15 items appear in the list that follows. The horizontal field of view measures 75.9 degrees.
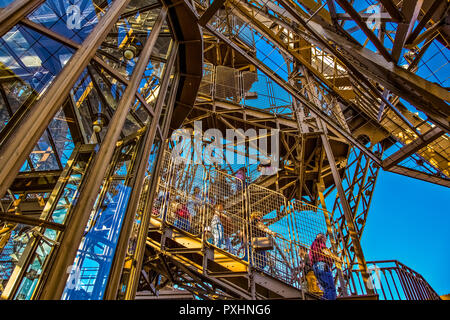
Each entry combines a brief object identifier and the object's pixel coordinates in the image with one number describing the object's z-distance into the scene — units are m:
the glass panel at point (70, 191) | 3.52
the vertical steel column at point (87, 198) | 2.67
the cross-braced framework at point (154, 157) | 3.18
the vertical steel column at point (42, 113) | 2.40
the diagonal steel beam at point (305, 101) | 8.21
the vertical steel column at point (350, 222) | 8.05
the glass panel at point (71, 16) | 3.30
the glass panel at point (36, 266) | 2.95
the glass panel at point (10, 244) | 4.08
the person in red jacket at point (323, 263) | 7.94
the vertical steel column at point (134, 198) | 3.72
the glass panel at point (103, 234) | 3.16
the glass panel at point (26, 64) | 3.32
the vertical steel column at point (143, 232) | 4.31
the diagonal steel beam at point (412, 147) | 6.08
